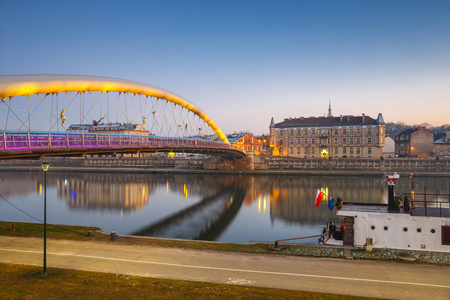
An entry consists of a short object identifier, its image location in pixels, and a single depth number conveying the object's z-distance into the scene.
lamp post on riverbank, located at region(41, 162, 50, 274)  12.39
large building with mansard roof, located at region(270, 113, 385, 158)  94.19
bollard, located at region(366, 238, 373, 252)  16.30
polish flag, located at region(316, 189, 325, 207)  21.26
